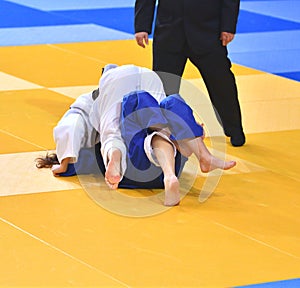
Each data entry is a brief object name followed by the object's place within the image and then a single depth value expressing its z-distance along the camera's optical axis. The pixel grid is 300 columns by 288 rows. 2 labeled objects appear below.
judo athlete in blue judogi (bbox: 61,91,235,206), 9.85
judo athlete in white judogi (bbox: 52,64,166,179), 10.30
